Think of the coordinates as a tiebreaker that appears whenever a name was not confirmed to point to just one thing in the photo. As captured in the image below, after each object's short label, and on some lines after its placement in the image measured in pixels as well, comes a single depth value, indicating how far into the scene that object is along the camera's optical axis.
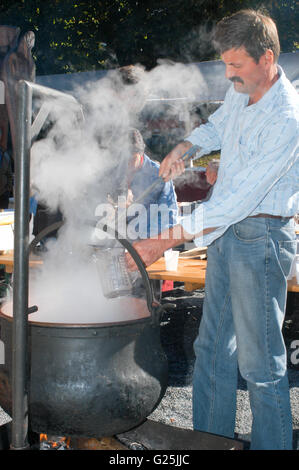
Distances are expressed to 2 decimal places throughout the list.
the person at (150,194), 3.97
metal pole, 1.47
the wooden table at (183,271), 3.40
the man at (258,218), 1.86
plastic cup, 3.69
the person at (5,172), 4.46
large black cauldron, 1.62
